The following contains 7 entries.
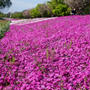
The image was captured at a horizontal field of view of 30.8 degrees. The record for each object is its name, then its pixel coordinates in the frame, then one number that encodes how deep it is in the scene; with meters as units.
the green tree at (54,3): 37.16
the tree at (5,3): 61.31
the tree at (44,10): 39.66
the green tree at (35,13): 42.89
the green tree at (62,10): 32.95
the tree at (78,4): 29.57
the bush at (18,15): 58.22
